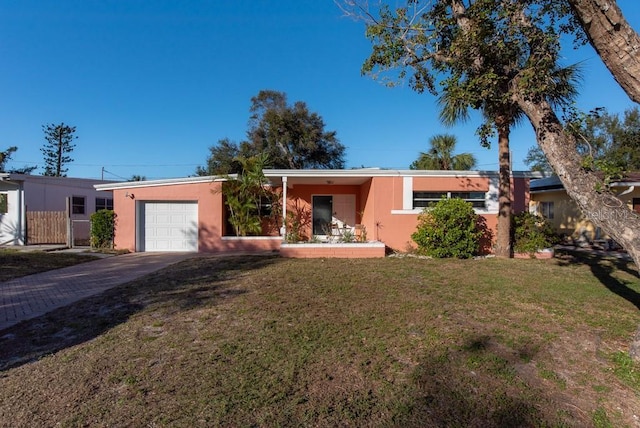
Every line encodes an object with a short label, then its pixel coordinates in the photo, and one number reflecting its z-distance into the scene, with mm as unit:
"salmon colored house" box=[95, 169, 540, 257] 12898
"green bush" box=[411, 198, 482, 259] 11422
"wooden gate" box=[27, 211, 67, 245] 16203
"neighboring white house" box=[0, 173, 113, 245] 16484
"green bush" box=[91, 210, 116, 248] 14141
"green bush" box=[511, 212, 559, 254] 11766
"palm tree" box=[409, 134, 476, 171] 20281
